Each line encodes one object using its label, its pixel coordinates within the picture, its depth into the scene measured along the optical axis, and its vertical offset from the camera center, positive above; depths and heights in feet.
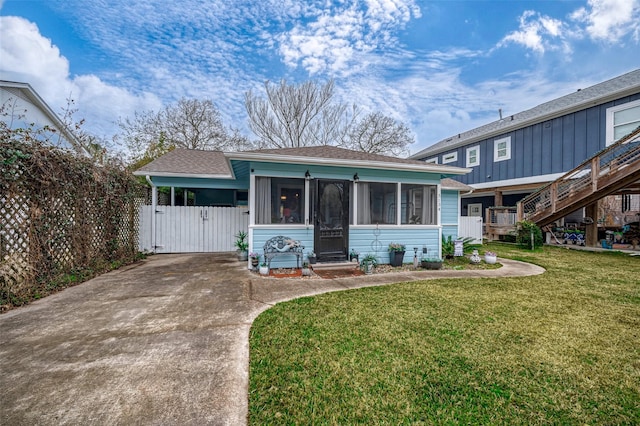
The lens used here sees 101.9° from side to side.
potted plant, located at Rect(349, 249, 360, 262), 19.76 -3.29
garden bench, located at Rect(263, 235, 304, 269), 17.79 -2.38
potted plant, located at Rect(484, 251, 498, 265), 21.86 -3.78
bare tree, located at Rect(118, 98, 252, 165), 47.50 +16.11
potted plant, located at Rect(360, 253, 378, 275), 18.22 -3.71
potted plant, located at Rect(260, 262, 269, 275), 17.17 -3.80
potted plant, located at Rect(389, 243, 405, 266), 20.35 -3.23
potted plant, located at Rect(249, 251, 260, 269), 17.92 -3.20
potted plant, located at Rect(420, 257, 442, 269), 20.24 -3.91
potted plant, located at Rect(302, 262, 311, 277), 17.08 -3.78
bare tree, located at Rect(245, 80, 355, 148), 49.67 +19.57
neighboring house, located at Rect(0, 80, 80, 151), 27.17 +12.77
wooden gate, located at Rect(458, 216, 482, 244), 34.99 -2.00
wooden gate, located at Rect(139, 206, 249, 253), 24.80 -1.55
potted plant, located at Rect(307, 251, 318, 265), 18.98 -3.32
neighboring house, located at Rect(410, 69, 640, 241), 28.78 +10.04
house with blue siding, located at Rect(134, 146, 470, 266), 18.29 +1.03
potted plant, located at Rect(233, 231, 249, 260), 22.12 -3.28
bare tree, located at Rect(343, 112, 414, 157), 56.24 +17.16
